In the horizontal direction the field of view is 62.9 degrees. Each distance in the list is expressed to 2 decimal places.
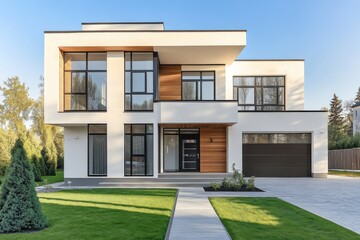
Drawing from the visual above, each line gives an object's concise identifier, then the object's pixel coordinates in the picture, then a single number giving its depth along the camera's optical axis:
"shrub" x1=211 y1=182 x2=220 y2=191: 12.48
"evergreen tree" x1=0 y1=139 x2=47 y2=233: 5.79
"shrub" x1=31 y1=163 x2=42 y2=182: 17.05
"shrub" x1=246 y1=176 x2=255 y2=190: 12.35
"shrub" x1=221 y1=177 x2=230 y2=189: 12.68
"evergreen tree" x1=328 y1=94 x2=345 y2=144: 49.72
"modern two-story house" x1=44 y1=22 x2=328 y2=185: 14.86
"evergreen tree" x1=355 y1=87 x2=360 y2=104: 58.69
